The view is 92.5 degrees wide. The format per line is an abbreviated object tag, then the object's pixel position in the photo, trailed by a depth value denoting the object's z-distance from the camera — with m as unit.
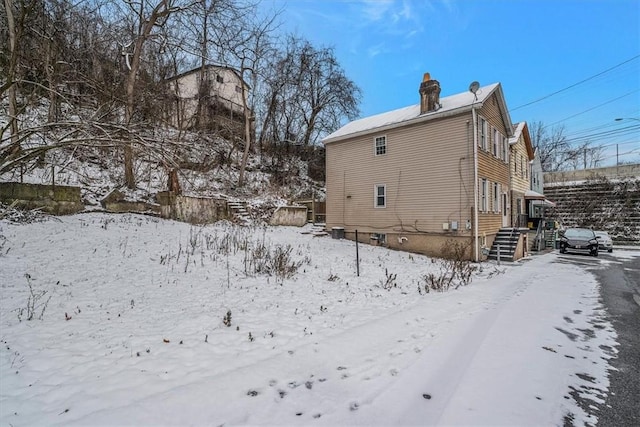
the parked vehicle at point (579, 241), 15.55
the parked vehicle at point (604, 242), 17.70
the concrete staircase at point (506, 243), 13.21
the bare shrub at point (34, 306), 4.12
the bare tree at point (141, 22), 12.18
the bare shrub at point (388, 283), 6.96
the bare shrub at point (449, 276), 7.07
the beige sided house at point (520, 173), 17.70
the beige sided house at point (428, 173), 12.41
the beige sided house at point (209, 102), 19.36
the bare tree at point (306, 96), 23.94
